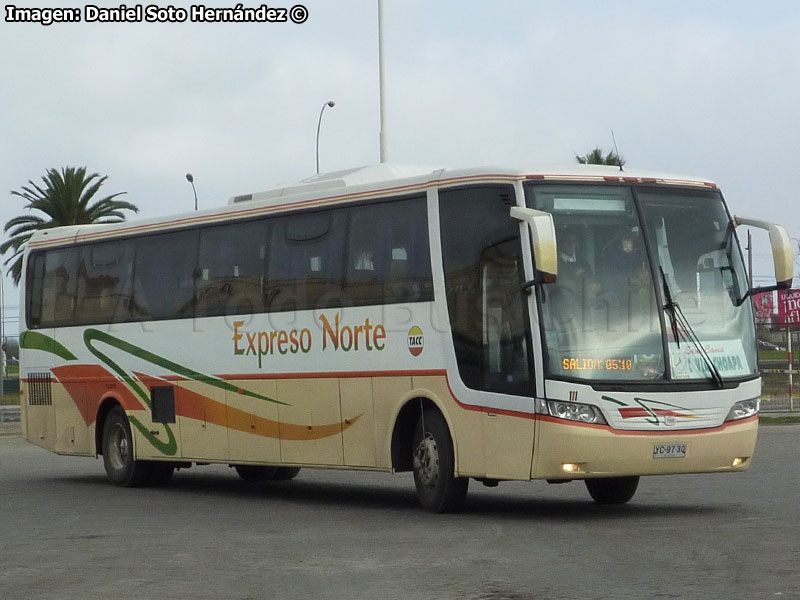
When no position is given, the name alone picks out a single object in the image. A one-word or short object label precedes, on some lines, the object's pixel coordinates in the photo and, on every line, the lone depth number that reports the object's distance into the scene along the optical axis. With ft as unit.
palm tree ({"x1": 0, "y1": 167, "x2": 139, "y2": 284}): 197.77
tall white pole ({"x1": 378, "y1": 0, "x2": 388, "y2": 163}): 118.11
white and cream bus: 47.06
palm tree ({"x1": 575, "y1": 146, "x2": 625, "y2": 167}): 189.26
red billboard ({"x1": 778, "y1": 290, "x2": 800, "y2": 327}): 140.77
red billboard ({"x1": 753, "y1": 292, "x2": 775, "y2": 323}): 169.12
